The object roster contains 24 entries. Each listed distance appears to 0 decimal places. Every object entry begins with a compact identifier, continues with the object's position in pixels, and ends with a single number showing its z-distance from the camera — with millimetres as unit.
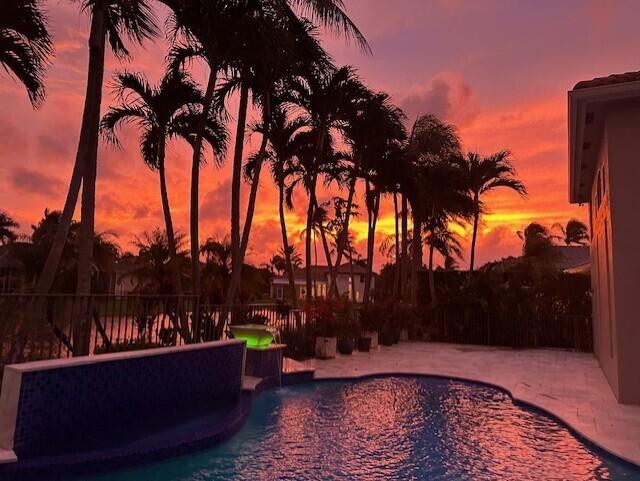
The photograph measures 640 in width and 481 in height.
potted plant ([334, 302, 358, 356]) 12219
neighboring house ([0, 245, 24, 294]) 16016
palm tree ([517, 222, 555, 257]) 19328
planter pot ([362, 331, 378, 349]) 13929
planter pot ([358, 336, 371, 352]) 13617
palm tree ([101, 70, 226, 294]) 10281
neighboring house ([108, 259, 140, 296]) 26842
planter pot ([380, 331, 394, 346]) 14930
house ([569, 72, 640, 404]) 7094
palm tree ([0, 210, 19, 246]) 39500
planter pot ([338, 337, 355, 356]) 12555
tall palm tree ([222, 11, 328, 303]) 8779
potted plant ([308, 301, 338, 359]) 11883
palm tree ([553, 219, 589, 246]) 37875
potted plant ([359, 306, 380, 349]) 13945
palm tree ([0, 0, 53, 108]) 7132
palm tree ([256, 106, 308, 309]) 13453
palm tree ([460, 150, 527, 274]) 18797
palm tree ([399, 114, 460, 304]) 17070
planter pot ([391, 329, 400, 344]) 15289
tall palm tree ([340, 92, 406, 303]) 14500
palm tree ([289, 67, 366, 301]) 13141
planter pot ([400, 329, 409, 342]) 16359
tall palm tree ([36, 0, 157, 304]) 6938
